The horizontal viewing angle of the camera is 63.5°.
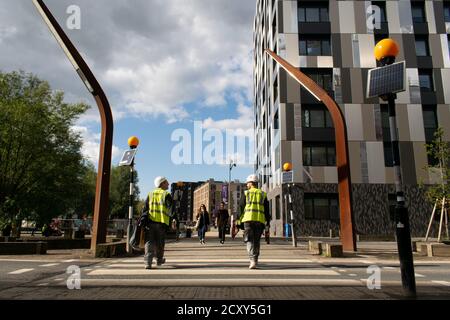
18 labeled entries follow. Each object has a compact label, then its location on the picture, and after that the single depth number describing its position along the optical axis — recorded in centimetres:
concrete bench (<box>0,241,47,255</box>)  1020
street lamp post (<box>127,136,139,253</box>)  1057
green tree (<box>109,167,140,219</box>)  6228
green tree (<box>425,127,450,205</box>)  1430
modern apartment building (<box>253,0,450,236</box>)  2975
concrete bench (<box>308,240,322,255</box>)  1058
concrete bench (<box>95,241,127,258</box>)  947
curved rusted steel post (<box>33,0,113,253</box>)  1077
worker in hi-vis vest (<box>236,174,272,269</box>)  726
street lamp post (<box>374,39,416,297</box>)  475
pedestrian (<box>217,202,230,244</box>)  1658
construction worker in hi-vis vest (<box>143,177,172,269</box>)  723
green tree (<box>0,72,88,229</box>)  2073
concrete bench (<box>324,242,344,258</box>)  955
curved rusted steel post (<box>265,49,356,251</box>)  1062
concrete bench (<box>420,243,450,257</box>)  1031
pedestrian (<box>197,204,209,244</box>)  1653
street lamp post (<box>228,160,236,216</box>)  4819
